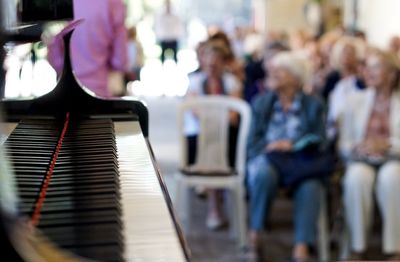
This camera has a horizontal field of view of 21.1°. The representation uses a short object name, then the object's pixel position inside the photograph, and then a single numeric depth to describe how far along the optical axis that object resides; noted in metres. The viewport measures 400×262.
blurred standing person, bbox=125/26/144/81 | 11.13
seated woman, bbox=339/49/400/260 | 5.32
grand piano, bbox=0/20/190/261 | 1.49
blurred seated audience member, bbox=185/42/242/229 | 6.39
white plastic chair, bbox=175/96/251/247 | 5.64
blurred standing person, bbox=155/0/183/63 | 13.51
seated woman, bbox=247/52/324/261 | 5.30
